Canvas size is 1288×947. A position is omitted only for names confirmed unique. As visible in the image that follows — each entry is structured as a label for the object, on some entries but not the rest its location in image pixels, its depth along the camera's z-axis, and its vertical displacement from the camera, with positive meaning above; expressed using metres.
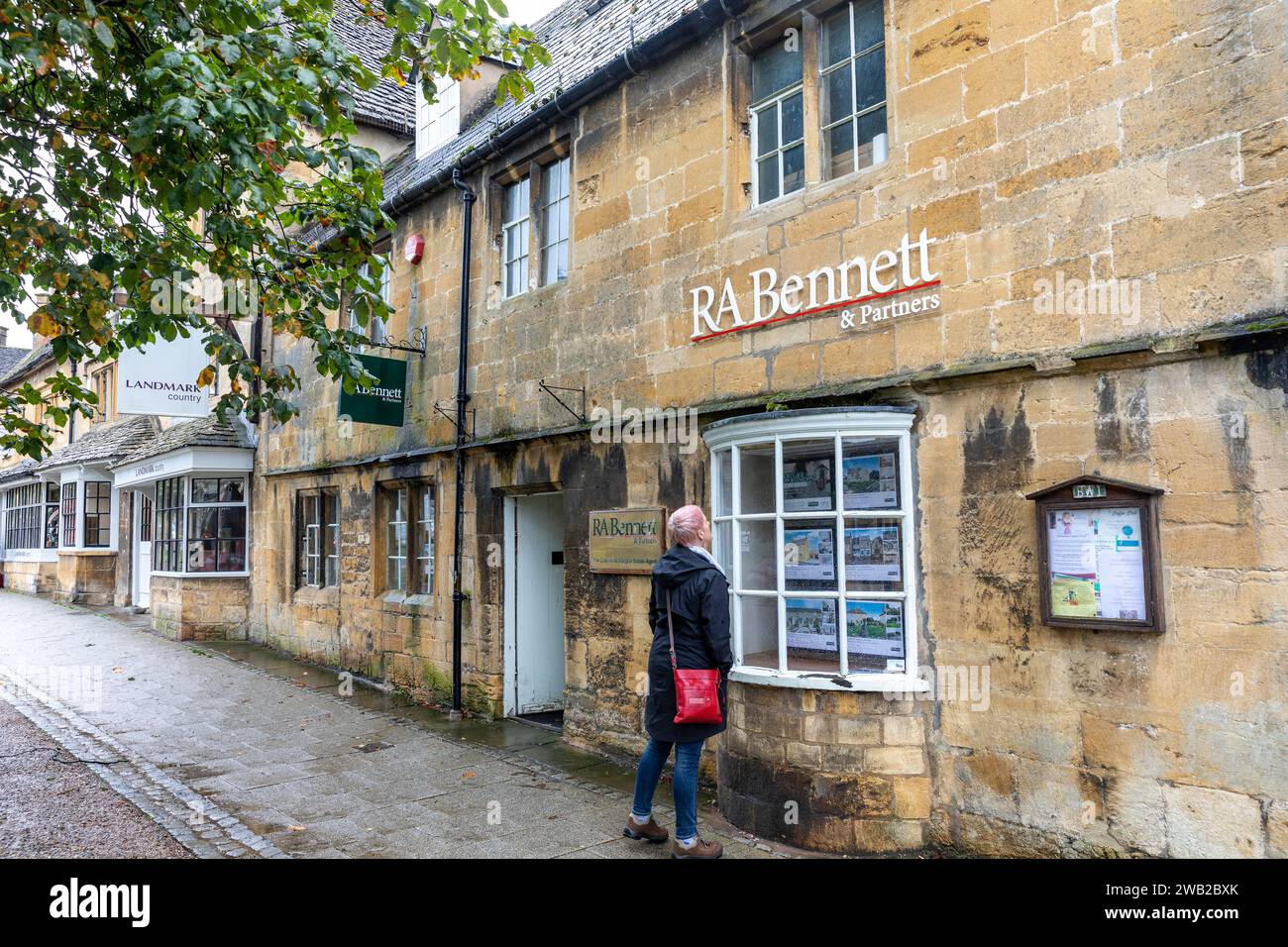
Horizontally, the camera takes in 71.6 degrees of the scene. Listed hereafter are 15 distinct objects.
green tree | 5.33 +2.57
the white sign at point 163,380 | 12.63 +2.21
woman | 5.00 -0.71
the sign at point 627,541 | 7.02 -0.14
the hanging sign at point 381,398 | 10.04 +1.49
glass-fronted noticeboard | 4.37 -0.20
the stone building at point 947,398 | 4.21 +0.73
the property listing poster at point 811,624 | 5.62 -0.66
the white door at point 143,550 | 19.94 -0.38
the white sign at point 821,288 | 5.44 +1.53
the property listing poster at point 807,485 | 5.69 +0.22
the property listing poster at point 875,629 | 5.37 -0.66
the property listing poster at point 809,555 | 5.64 -0.22
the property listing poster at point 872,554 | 5.43 -0.21
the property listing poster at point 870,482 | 5.49 +0.23
